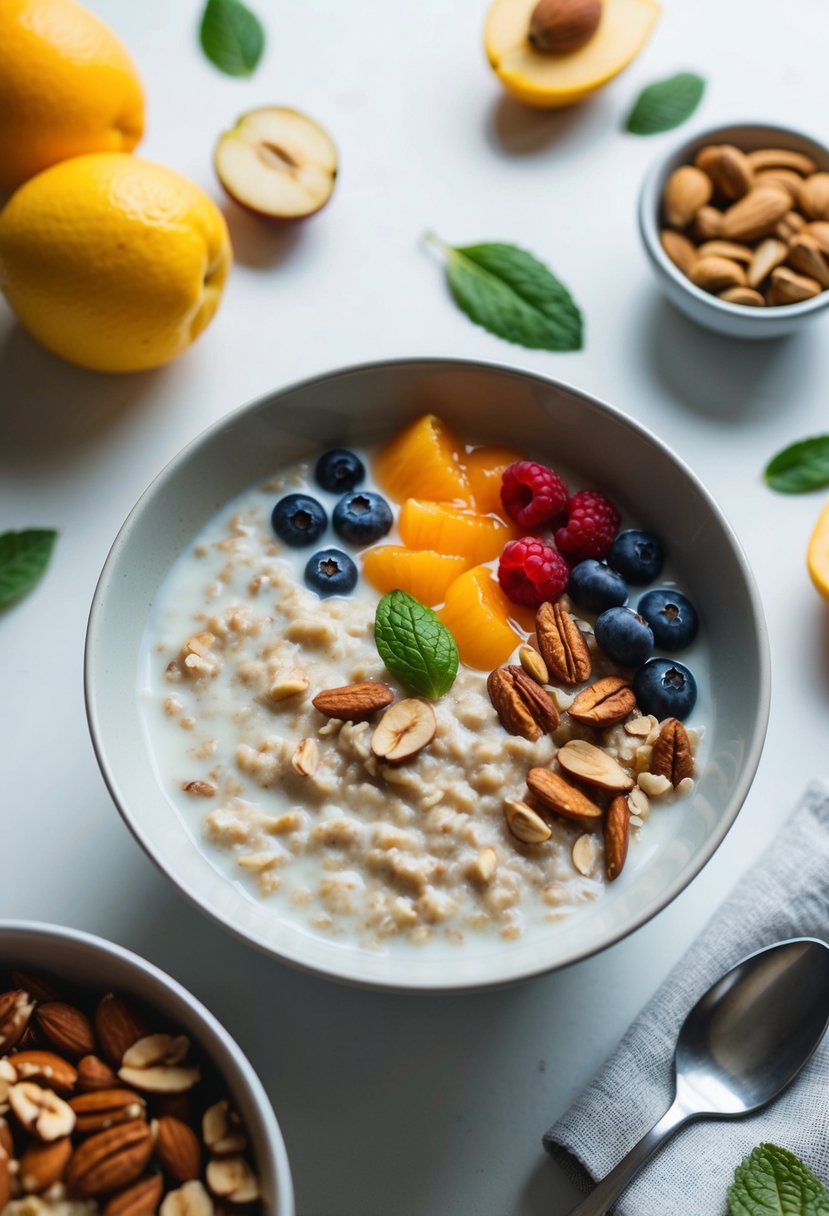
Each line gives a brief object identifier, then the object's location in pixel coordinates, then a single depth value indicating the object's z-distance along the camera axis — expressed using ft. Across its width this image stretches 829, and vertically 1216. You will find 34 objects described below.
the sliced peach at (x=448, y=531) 1.58
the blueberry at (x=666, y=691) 1.52
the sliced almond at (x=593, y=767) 1.48
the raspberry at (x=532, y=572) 1.53
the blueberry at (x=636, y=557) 1.58
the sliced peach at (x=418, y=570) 1.56
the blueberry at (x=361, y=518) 1.59
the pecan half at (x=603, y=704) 1.50
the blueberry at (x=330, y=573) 1.57
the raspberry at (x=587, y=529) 1.57
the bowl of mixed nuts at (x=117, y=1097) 1.35
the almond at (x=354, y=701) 1.49
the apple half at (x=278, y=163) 1.78
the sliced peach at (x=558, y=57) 1.83
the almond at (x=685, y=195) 1.76
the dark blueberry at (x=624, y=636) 1.52
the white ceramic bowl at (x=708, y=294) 1.71
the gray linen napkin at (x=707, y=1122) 1.48
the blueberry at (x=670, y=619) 1.55
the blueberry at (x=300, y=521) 1.59
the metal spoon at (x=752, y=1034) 1.51
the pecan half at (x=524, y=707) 1.49
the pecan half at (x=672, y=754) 1.50
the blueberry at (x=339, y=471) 1.63
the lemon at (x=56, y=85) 1.64
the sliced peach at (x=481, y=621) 1.54
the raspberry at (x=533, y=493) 1.57
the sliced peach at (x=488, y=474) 1.63
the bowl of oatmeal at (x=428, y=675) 1.46
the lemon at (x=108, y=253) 1.62
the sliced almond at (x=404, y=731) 1.47
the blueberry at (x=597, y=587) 1.54
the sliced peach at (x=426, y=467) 1.61
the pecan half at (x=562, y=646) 1.52
